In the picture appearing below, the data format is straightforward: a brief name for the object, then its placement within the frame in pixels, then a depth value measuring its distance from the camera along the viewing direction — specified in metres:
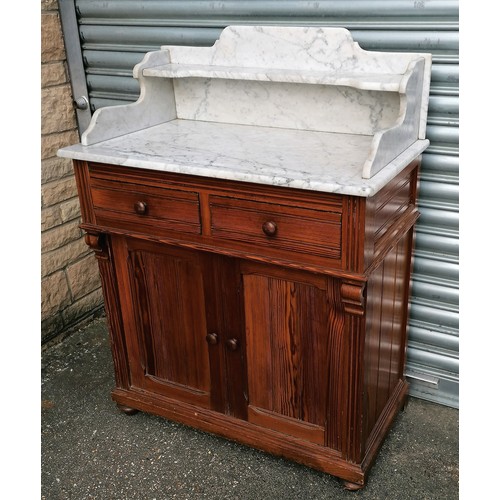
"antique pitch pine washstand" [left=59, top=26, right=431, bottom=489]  1.76
